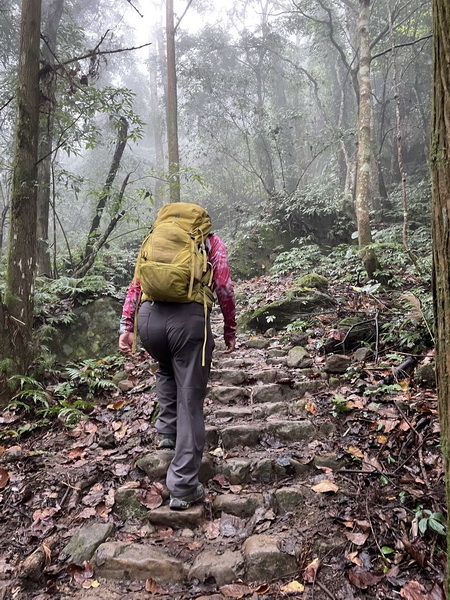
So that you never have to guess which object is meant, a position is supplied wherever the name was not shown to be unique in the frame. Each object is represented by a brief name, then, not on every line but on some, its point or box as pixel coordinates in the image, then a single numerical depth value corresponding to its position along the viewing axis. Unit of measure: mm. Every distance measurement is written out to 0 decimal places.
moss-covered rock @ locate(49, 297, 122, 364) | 6449
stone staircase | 2551
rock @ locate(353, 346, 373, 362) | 4805
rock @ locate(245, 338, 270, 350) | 6555
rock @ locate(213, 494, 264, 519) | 3057
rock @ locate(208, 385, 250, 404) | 4770
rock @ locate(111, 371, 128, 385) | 5547
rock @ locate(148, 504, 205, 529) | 2951
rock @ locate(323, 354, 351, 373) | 4773
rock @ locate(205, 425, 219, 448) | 3844
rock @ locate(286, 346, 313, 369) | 5309
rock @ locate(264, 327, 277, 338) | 7016
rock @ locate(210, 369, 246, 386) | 5216
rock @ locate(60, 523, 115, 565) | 2697
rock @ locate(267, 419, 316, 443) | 3811
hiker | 2988
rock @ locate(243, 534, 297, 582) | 2469
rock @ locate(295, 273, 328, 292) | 8252
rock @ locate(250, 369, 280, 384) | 5137
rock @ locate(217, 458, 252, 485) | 3398
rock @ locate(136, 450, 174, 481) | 3463
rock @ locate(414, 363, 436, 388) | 3830
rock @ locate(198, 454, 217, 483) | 3416
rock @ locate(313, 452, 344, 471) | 3314
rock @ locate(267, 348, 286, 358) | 5893
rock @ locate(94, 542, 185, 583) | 2553
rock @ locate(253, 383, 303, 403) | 4656
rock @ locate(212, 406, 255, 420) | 4305
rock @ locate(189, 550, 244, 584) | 2480
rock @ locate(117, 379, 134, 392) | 5336
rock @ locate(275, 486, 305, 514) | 3012
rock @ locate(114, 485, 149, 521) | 3094
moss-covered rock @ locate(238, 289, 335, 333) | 7186
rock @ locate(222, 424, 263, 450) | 3848
